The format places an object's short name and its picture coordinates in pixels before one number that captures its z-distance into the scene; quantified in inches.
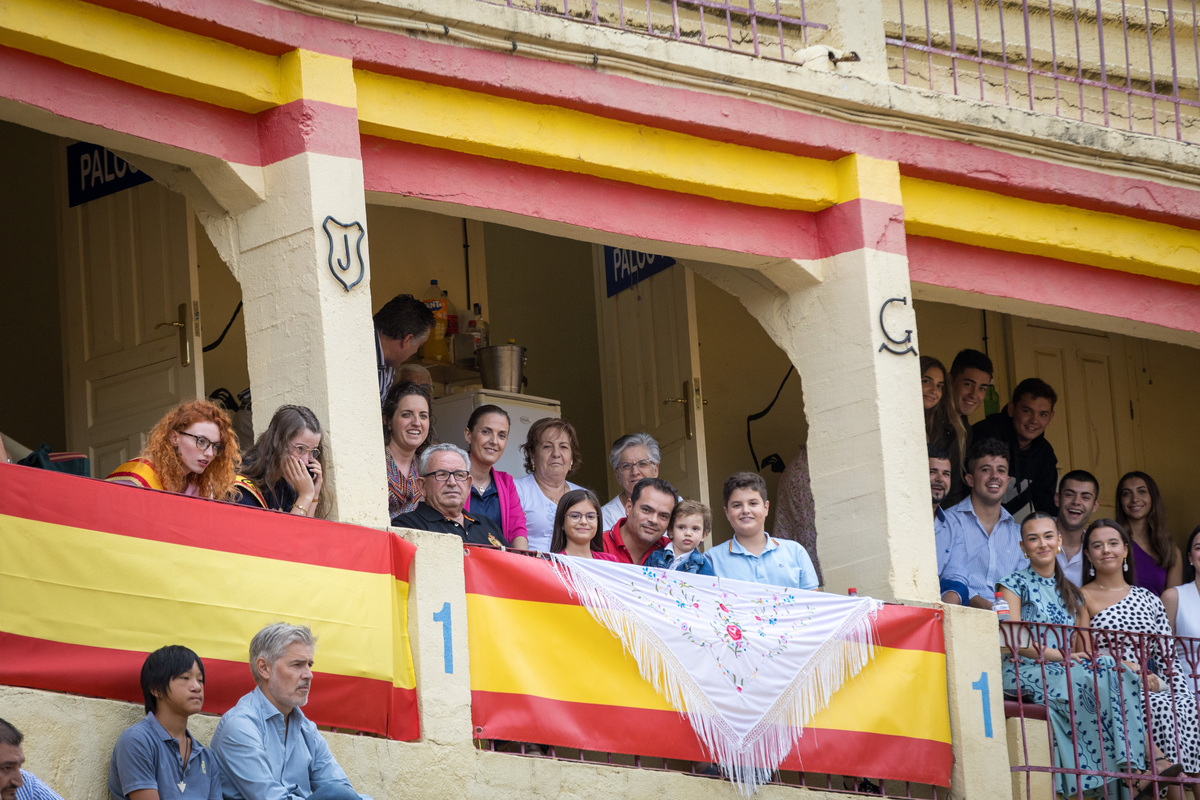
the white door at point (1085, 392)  892.3
